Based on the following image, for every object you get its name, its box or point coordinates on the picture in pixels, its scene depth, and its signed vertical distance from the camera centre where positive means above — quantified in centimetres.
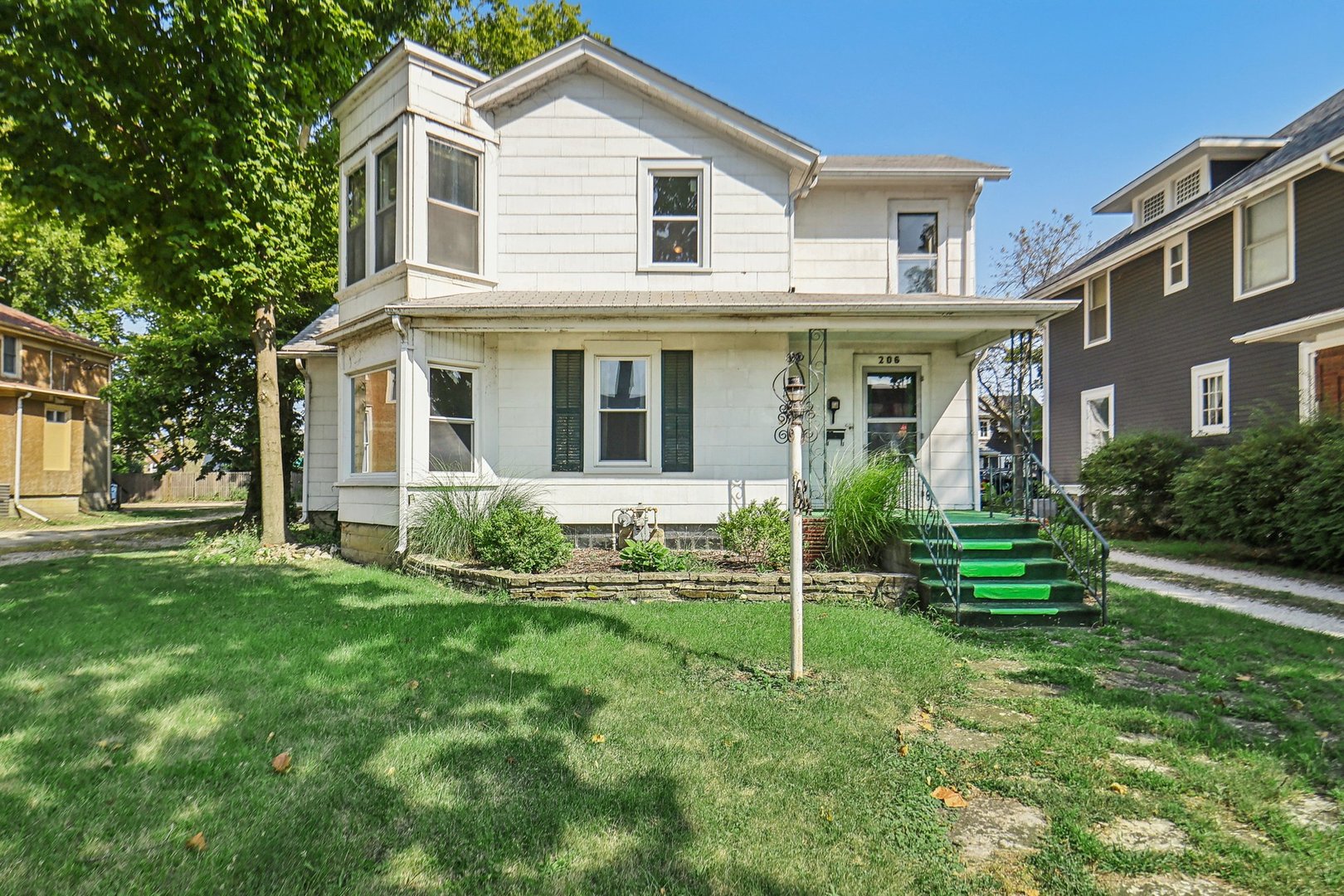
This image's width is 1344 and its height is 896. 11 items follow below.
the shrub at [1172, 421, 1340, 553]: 891 -37
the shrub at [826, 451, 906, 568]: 718 -63
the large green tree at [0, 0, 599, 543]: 775 +420
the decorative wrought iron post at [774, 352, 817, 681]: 405 -30
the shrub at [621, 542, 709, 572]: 701 -114
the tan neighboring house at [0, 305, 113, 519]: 1769 +96
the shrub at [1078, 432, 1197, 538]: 1233 -44
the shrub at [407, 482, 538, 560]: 790 -81
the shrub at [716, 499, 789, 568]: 742 -91
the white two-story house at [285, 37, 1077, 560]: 850 +180
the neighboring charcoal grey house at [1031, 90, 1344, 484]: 1108 +349
